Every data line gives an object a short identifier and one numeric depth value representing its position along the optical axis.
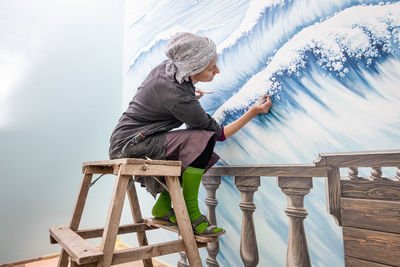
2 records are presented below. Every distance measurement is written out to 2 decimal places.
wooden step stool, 0.89
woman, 1.12
